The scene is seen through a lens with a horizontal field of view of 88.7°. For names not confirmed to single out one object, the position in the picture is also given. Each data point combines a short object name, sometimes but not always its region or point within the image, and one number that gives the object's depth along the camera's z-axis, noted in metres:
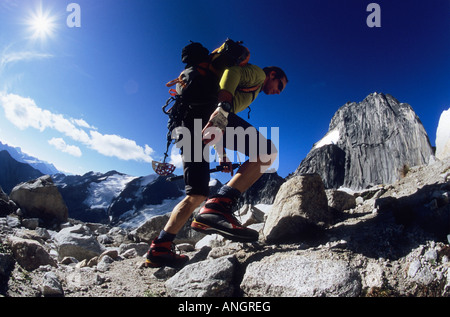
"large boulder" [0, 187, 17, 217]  8.38
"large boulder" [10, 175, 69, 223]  9.62
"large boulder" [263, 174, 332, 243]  3.39
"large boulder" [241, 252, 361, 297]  1.99
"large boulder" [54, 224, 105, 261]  4.64
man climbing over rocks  3.09
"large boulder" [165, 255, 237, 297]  2.29
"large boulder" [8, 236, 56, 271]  2.83
